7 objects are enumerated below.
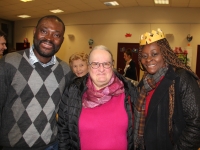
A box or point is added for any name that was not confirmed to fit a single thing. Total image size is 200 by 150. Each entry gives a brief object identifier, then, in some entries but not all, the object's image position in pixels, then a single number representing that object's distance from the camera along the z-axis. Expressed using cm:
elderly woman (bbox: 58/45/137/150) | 157
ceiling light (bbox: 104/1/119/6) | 715
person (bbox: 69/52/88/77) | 244
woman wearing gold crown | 142
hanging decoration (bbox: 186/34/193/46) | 717
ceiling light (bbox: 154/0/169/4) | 669
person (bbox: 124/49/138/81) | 523
